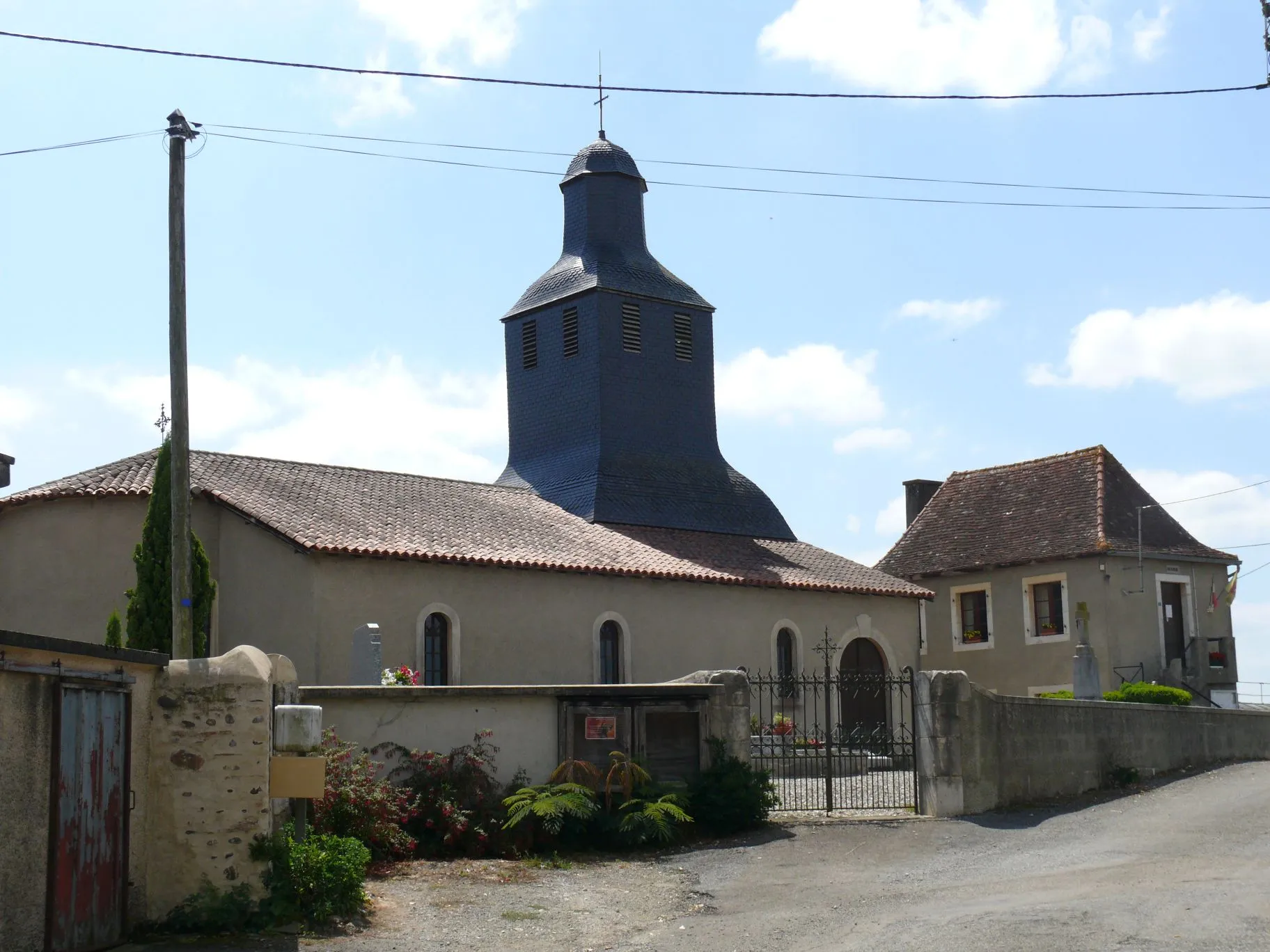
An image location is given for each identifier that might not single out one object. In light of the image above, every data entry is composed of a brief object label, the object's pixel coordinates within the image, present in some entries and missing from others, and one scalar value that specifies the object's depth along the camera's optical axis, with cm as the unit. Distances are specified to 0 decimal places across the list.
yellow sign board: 1264
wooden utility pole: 1611
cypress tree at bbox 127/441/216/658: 1955
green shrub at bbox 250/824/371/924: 1235
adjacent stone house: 3444
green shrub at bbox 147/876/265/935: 1205
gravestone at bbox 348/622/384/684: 2005
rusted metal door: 1088
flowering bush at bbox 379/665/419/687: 2241
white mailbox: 1281
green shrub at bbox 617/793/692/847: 1679
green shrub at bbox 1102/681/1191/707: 2634
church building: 2377
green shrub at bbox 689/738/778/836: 1778
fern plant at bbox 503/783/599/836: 1639
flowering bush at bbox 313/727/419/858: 1510
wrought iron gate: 1959
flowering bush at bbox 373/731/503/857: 1620
